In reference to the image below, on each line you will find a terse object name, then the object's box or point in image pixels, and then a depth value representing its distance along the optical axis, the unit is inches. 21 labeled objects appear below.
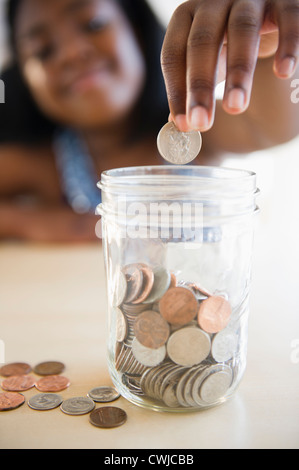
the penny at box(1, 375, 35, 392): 21.9
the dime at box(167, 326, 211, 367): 19.1
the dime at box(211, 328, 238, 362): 19.8
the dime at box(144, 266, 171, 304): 19.5
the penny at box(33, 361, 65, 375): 23.5
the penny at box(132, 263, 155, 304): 19.6
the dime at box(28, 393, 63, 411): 20.2
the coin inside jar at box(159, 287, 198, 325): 19.2
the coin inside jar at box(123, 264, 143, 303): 19.9
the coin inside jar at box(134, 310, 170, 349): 19.3
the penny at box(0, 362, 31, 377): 23.4
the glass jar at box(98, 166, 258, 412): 19.3
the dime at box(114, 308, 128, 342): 20.6
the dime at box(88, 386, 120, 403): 20.9
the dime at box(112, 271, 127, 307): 20.6
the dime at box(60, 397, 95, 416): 19.8
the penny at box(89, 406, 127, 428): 18.8
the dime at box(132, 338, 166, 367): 19.4
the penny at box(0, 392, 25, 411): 20.2
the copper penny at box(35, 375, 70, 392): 21.9
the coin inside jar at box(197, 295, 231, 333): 19.5
